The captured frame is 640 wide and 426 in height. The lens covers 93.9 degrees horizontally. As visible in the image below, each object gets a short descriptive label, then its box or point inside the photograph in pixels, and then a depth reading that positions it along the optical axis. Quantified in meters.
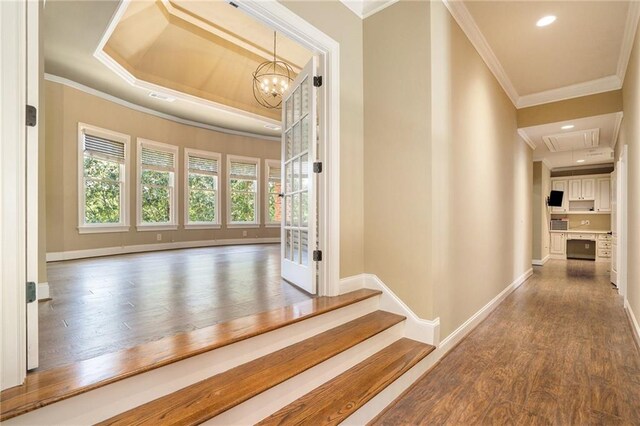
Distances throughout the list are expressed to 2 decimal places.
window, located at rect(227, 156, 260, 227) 7.93
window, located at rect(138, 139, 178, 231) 6.32
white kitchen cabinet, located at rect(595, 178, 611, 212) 8.23
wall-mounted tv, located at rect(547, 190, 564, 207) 8.32
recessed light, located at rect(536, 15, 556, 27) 2.95
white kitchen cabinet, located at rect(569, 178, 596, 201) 8.51
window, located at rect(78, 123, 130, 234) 5.36
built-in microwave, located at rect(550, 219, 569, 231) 8.66
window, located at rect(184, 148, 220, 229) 7.15
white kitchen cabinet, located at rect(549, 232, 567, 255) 8.43
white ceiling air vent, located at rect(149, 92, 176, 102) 5.58
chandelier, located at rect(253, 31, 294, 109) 5.23
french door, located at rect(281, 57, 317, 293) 2.68
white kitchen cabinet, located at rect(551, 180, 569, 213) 8.88
